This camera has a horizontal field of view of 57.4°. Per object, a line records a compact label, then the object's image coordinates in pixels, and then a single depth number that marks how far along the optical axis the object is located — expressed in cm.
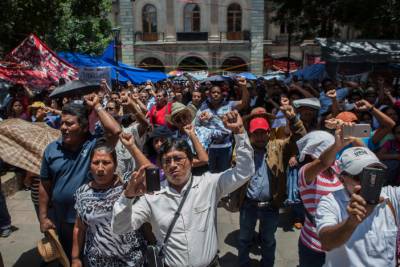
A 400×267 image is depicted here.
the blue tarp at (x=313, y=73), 1282
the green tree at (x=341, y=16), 891
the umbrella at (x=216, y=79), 785
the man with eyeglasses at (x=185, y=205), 218
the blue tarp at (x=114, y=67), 1273
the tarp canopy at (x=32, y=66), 845
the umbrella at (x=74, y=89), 437
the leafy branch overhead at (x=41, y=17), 852
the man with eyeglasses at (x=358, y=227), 181
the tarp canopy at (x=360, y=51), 938
